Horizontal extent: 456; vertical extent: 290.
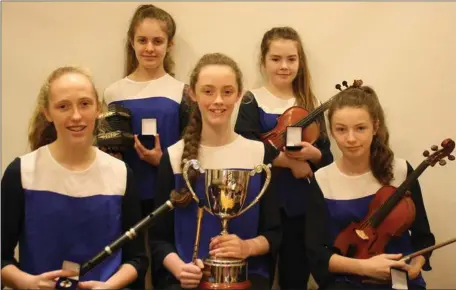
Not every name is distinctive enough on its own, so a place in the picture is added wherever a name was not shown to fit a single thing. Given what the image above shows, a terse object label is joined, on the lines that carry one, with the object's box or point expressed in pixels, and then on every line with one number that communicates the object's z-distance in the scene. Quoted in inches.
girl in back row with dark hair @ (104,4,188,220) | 90.1
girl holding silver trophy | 68.9
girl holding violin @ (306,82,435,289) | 72.7
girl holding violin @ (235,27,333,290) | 88.9
